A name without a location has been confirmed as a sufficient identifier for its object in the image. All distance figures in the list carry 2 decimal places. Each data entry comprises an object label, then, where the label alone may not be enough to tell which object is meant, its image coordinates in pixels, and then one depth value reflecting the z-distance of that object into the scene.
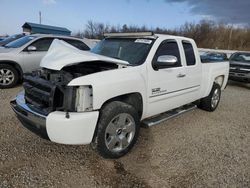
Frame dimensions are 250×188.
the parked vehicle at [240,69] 8.66
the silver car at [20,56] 5.89
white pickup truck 2.40
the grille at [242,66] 8.67
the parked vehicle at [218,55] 12.60
